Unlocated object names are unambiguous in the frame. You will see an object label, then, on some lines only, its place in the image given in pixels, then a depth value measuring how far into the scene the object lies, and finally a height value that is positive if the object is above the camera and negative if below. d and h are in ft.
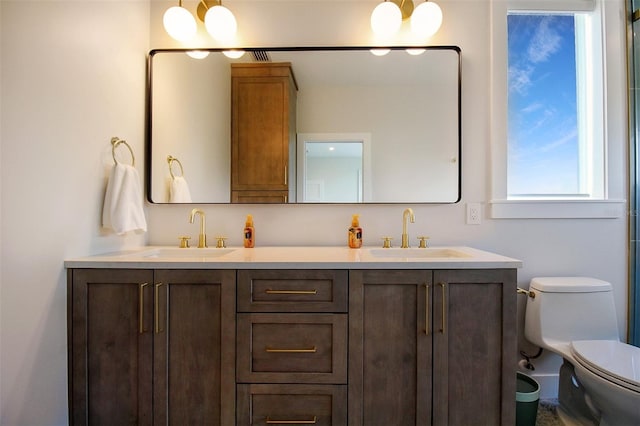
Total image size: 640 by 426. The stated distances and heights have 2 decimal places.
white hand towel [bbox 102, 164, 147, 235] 4.37 +0.20
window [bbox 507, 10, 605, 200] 5.69 +2.02
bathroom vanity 3.79 -1.61
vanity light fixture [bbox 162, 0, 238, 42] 5.21 +3.39
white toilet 4.45 -1.82
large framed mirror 5.42 +1.65
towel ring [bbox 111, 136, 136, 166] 4.53 +1.11
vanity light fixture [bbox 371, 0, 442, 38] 5.14 +3.45
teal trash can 4.35 -2.81
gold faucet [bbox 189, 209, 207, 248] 5.32 -0.36
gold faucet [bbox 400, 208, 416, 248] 5.16 -0.27
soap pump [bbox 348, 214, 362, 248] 5.26 -0.33
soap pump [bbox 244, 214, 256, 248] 5.35 -0.34
